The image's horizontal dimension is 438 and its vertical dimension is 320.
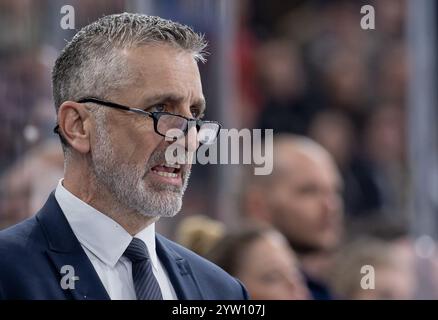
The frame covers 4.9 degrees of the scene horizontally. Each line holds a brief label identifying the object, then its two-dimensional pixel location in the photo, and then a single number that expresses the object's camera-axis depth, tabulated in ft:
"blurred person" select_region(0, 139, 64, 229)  20.97
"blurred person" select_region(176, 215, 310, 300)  21.82
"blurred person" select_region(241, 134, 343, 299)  24.45
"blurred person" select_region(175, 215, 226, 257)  22.04
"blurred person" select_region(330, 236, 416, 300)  23.05
